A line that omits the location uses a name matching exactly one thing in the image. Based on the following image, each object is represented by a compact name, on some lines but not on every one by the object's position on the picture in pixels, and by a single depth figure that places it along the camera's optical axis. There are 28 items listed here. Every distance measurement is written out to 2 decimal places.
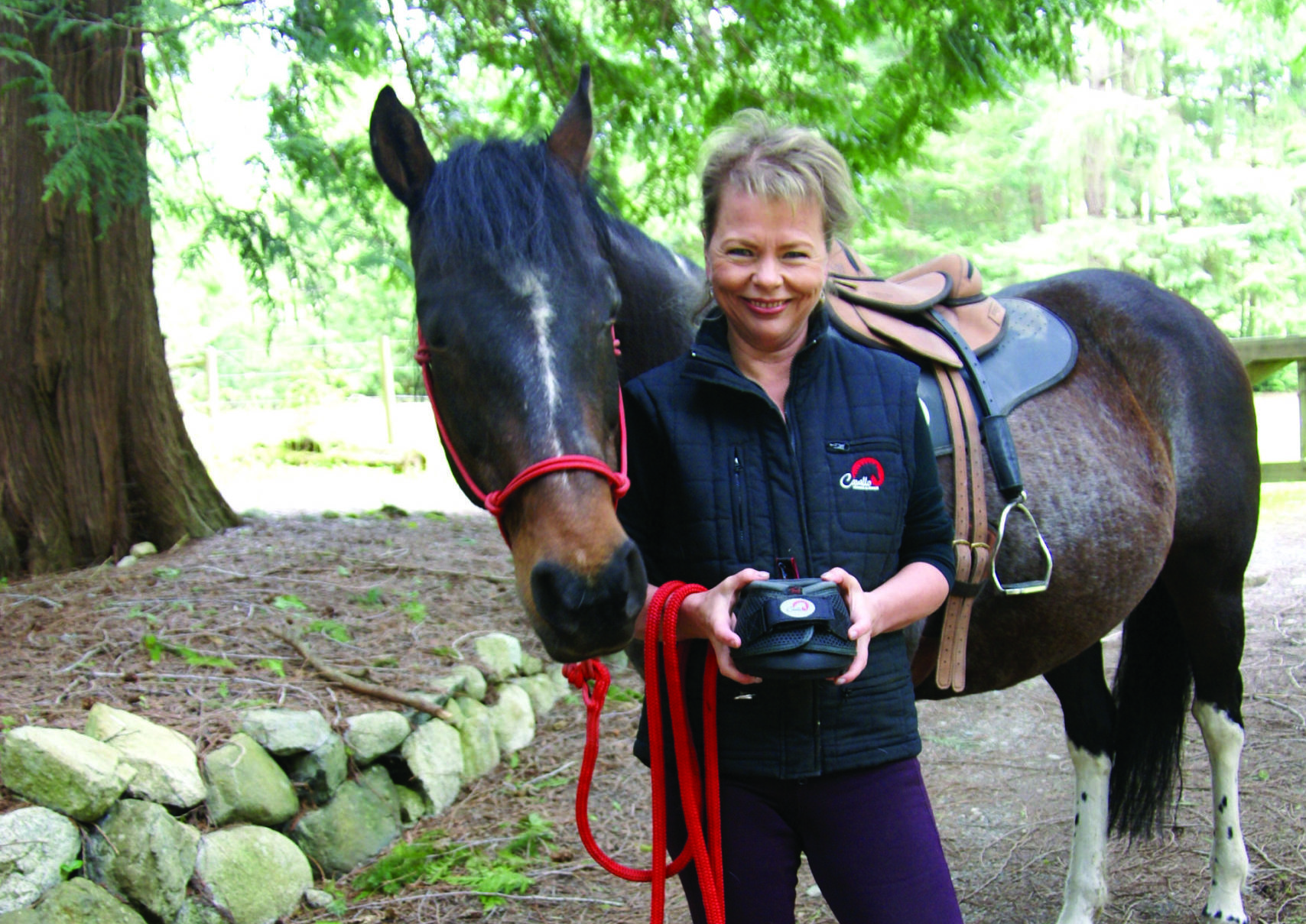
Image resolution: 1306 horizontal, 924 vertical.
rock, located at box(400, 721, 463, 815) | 3.55
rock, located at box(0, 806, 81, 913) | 2.27
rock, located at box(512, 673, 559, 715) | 4.61
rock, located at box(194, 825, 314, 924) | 2.66
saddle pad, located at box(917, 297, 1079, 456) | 2.24
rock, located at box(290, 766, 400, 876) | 3.07
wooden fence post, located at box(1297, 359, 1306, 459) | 6.38
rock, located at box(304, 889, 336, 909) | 2.86
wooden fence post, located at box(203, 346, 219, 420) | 12.37
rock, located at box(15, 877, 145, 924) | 2.29
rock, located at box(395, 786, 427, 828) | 3.48
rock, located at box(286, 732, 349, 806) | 3.15
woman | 1.40
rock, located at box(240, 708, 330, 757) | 3.09
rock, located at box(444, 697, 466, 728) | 3.81
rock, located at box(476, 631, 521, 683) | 4.35
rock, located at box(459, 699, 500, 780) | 3.87
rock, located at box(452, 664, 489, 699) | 4.06
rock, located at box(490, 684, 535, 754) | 4.16
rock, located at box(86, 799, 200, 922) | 2.46
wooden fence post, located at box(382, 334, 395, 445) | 12.07
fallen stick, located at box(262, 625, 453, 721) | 3.61
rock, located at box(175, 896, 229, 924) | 2.55
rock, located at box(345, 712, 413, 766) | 3.37
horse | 1.38
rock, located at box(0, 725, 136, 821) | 2.45
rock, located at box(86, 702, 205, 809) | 2.67
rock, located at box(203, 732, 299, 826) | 2.84
